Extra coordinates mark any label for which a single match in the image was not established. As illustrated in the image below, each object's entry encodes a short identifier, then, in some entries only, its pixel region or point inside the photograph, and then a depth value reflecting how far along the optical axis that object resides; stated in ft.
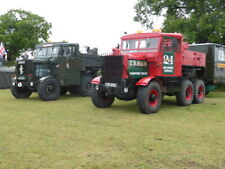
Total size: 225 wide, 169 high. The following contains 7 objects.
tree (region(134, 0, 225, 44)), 60.34
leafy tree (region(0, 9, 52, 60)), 155.43
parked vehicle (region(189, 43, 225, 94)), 41.42
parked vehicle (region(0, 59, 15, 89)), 59.72
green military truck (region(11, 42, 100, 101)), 38.45
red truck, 28.43
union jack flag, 75.37
